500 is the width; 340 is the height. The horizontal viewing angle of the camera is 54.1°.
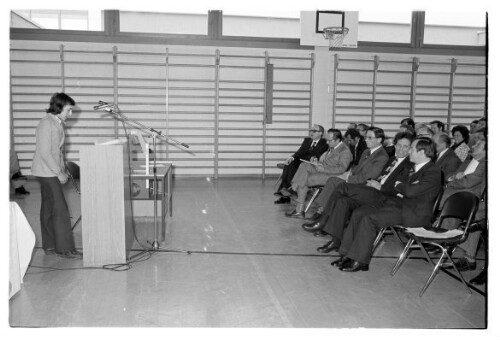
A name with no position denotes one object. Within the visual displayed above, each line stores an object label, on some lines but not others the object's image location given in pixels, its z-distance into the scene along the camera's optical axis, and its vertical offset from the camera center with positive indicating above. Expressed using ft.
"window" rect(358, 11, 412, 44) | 32.58 +5.69
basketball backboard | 29.71 +5.27
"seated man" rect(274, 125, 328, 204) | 24.13 -2.32
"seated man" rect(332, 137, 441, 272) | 13.46 -2.81
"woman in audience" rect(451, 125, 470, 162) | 20.70 -0.97
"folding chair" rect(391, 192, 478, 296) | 12.10 -3.03
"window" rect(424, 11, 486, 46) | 33.04 +5.66
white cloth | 11.27 -3.48
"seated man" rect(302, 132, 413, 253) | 15.08 -2.66
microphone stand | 14.75 -2.23
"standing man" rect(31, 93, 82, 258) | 13.51 -2.02
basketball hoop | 28.19 +4.58
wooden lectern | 13.10 -2.62
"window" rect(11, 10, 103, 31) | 29.40 +5.11
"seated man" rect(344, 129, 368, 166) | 23.03 -1.48
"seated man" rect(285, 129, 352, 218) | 20.04 -2.41
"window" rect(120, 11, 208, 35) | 30.63 +5.30
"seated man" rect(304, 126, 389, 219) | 17.71 -1.95
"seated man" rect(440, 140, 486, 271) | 13.89 -2.29
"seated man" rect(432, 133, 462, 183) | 17.76 -1.67
